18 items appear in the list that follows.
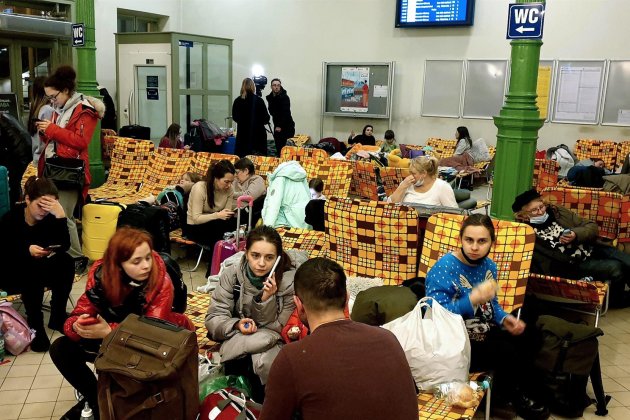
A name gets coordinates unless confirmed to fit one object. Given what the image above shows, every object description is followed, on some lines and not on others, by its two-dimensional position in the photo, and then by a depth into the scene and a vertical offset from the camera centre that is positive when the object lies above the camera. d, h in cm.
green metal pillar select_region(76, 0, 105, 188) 807 +50
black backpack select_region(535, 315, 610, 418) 334 -132
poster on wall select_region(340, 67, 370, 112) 1241 +33
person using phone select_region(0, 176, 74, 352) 414 -104
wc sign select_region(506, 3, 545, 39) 460 +67
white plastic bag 293 -110
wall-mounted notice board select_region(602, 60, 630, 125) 1030 +35
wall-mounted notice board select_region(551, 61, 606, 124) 1053 +39
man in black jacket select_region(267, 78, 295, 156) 1110 -24
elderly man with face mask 461 -100
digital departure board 1128 +174
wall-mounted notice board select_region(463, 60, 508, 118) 1124 +42
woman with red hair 295 -96
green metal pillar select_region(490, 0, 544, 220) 472 -11
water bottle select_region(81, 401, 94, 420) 290 -146
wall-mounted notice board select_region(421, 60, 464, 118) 1168 +39
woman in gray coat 312 -106
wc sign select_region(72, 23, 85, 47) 799 +75
